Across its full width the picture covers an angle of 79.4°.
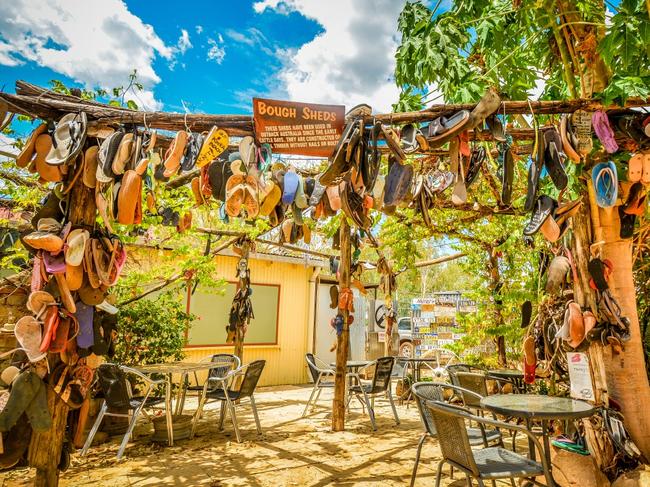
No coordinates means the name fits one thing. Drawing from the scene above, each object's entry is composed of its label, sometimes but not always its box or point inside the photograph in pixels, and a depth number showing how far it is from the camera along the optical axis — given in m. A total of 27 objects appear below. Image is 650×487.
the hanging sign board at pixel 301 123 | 2.64
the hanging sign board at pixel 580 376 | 2.87
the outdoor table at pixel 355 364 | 5.74
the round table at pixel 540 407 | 2.18
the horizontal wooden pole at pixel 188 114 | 2.58
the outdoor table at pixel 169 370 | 4.16
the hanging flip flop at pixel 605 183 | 2.63
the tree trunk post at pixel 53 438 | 2.45
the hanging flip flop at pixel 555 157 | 2.67
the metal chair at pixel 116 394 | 3.90
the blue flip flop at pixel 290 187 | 3.23
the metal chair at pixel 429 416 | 2.75
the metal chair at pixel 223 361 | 5.42
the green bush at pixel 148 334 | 5.18
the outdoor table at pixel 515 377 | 4.49
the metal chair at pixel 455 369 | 3.93
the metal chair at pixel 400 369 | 6.44
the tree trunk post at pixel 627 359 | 2.72
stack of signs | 8.09
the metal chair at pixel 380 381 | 5.14
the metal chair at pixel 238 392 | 4.50
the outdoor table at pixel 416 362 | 6.54
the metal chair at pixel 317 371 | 5.47
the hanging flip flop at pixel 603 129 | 2.62
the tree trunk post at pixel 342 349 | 4.90
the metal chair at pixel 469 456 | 2.04
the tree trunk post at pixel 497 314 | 6.21
